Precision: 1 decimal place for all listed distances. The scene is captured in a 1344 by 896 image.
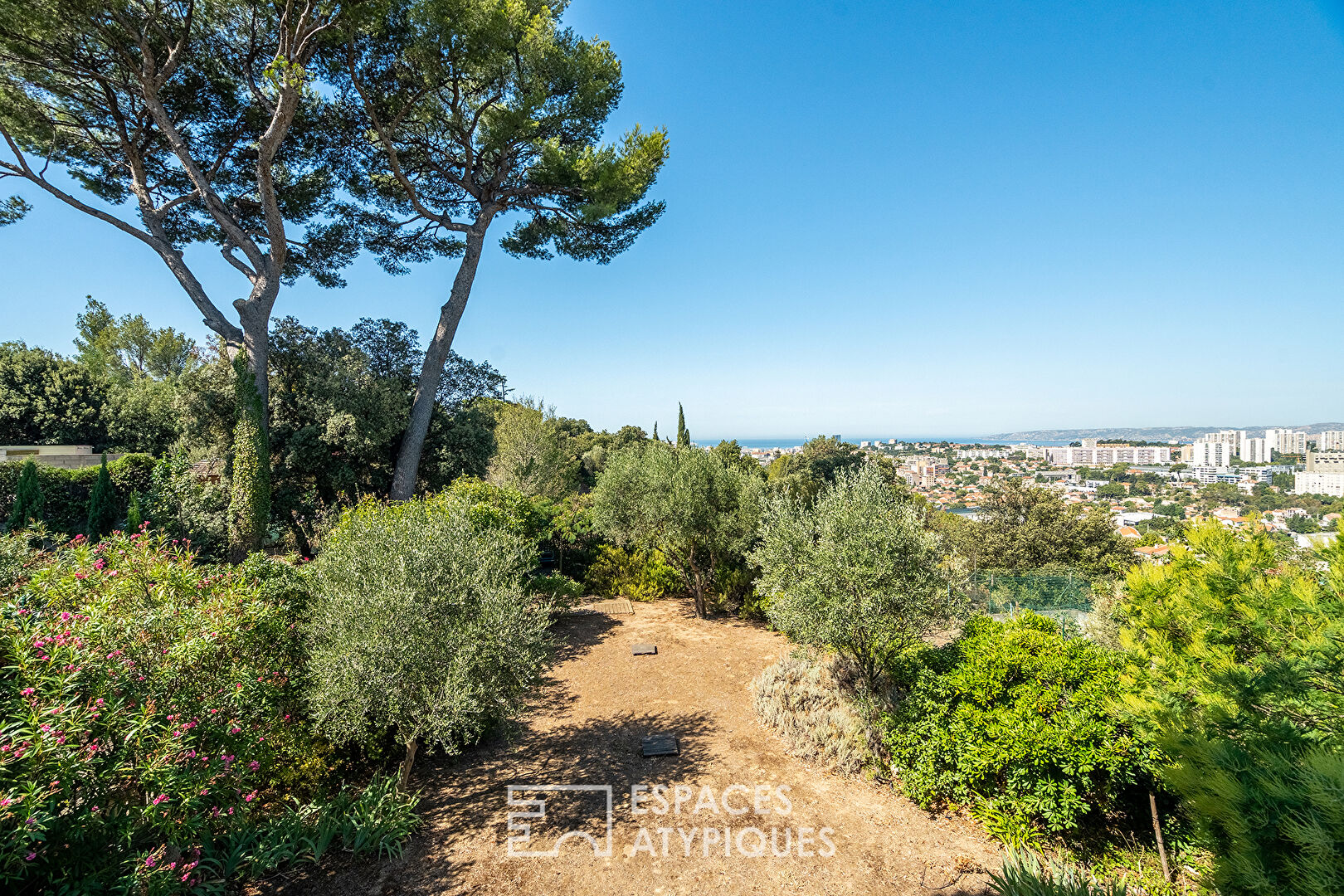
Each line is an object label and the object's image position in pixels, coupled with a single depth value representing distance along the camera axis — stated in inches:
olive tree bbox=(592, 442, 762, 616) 446.3
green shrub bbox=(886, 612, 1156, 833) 183.6
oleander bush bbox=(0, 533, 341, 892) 99.9
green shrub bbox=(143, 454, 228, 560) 458.9
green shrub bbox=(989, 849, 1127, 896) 126.2
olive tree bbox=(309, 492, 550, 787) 168.9
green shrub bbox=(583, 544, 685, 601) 554.9
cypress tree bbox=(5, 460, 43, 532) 463.5
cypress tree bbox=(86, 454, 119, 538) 503.8
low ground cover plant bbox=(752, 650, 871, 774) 234.7
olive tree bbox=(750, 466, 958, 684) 226.7
